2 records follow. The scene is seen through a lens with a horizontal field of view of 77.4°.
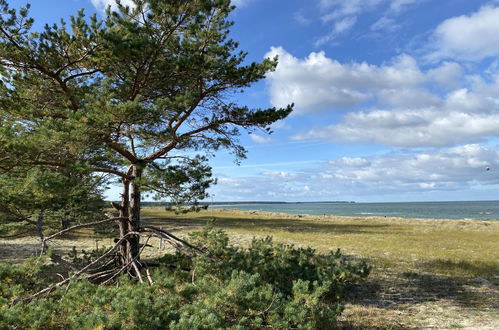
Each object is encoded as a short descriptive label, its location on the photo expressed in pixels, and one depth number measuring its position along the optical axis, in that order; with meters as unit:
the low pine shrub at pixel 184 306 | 4.50
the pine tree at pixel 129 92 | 6.72
